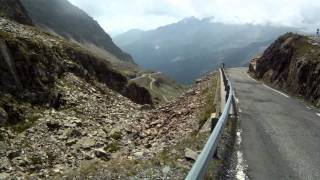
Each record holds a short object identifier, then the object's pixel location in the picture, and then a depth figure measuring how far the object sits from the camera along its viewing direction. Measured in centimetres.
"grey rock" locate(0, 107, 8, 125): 1273
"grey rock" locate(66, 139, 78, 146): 1239
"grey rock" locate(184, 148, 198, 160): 604
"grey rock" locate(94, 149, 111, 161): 1104
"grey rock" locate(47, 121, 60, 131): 1348
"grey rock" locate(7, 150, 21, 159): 1061
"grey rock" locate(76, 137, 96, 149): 1219
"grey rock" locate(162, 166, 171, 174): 532
